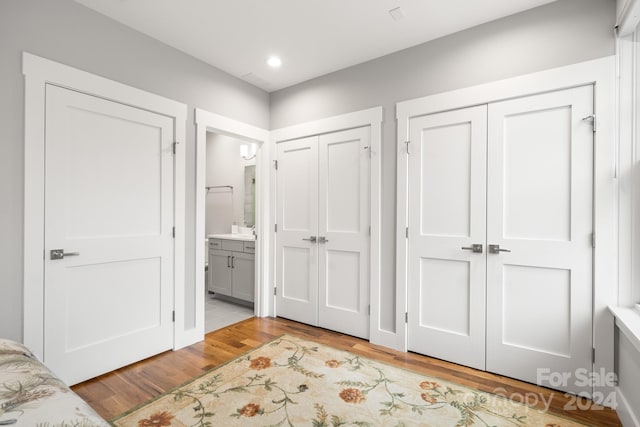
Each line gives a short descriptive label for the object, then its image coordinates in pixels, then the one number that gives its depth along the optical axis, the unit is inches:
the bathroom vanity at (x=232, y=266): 158.7
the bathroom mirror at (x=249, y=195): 192.4
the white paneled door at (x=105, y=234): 84.6
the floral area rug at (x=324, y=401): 72.8
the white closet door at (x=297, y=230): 135.0
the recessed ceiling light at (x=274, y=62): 117.9
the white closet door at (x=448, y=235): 97.5
